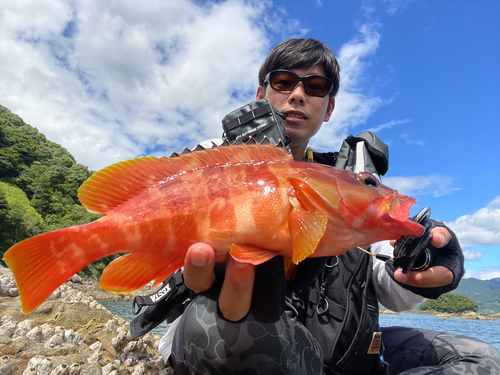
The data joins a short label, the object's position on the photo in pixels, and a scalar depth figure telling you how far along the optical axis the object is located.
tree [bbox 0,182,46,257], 34.75
